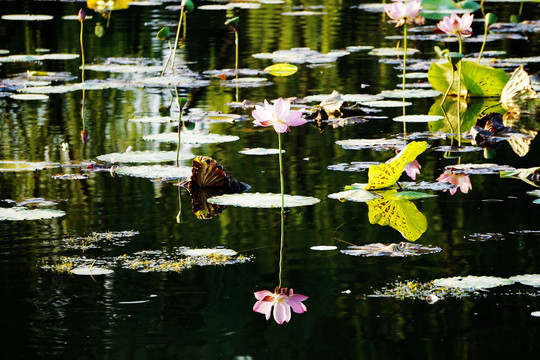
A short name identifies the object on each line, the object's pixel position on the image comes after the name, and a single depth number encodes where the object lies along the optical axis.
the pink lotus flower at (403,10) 10.12
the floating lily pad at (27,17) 18.78
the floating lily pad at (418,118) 9.54
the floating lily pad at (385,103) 10.41
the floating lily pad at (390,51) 14.23
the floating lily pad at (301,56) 14.01
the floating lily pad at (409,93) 10.86
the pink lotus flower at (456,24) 9.60
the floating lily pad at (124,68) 13.16
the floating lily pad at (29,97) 11.31
